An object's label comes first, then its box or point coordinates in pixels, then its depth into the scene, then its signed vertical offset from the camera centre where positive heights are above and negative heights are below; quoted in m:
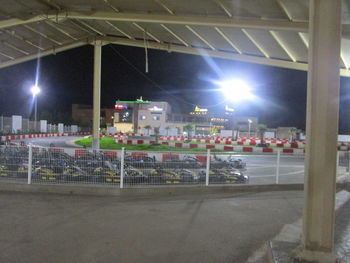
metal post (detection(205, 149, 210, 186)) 8.21 -1.07
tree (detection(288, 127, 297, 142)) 36.09 +0.20
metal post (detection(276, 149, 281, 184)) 8.95 -1.12
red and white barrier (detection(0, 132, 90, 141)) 22.69 -0.92
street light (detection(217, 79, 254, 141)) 28.17 +4.01
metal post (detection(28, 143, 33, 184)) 7.87 -0.89
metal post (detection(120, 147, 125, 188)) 7.62 -0.95
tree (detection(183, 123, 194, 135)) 36.25 +0.41
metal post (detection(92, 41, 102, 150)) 15.01 +1.57
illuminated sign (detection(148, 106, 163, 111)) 65.00 +4.28
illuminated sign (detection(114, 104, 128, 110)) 68.38 +4.70
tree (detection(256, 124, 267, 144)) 28.73 +0.44
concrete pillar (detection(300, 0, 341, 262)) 3.32 +0.01
